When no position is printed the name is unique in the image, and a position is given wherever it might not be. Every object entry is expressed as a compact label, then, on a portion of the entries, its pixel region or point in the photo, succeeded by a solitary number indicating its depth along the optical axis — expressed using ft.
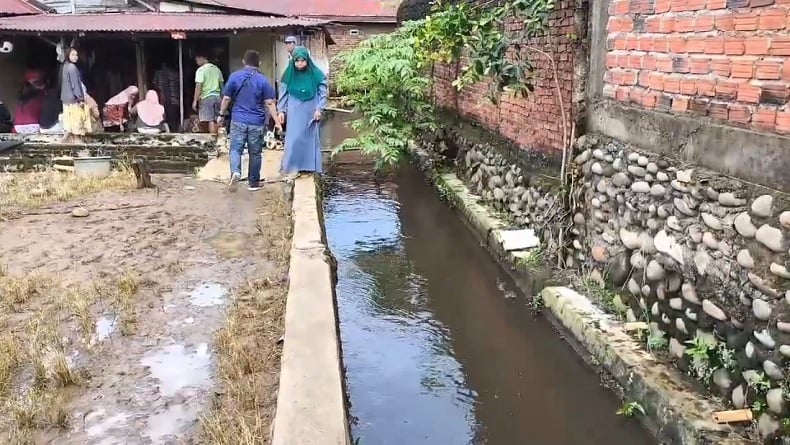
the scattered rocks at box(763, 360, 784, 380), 11.13
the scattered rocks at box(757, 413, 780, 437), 10.99
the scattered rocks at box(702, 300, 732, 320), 12.87
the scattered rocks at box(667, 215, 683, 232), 14.62
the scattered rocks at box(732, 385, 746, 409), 11.89
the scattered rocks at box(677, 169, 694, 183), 14.12
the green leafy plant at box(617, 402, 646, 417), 13.71
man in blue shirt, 27.61
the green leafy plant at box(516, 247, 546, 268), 20.78
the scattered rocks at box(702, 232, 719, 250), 13.20
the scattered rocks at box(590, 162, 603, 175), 18.57
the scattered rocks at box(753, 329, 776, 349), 11.37
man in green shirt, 39.34
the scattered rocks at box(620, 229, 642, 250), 16.44
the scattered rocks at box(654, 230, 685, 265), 14.51
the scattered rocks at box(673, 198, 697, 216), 14.14
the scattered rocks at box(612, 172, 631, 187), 17.02
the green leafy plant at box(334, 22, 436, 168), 34.17
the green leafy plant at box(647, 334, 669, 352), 14.64
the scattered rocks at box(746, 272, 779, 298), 11.48
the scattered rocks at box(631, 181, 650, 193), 15.97
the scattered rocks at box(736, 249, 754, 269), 12.09
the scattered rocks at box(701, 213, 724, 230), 13.12
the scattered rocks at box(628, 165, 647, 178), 16.23
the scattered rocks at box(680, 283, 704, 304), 13.87
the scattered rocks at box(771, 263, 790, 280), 11.14
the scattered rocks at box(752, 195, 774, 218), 11.64
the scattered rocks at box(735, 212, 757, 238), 12.07
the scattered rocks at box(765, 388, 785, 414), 10.90
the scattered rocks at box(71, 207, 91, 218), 24.58
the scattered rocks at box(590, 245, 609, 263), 18.15
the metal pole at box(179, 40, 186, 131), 41.32
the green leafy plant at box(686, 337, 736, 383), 12.59
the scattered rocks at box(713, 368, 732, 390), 12.42
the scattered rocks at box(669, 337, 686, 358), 13.96
